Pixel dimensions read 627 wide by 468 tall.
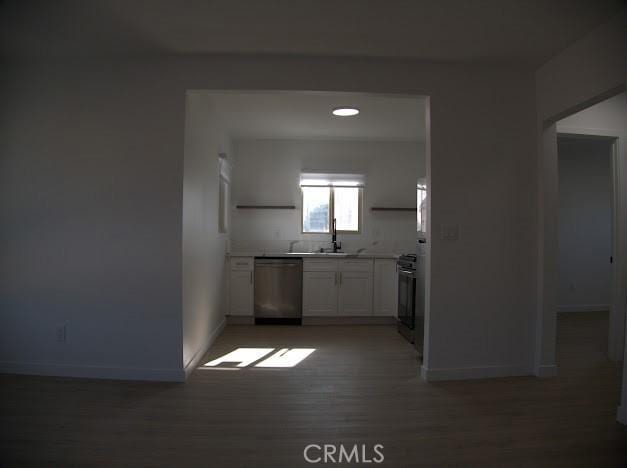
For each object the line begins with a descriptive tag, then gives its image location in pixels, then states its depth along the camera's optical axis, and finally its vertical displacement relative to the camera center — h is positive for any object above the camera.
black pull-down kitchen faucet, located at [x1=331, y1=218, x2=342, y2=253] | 5.23 -0.15
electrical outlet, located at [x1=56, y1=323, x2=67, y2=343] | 2.83 -0.83
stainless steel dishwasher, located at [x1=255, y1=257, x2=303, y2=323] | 4.68 -0.77
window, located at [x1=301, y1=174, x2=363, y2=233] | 5.40 +0.37
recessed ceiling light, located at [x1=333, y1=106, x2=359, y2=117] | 3.83 +1.32
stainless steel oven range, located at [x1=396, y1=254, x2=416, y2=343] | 3.81 -0.71
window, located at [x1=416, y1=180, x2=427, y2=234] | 3.42 +0.26
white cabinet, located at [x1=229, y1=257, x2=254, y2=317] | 4.65 -0.74
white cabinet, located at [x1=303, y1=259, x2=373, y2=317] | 4.69 -0.79
